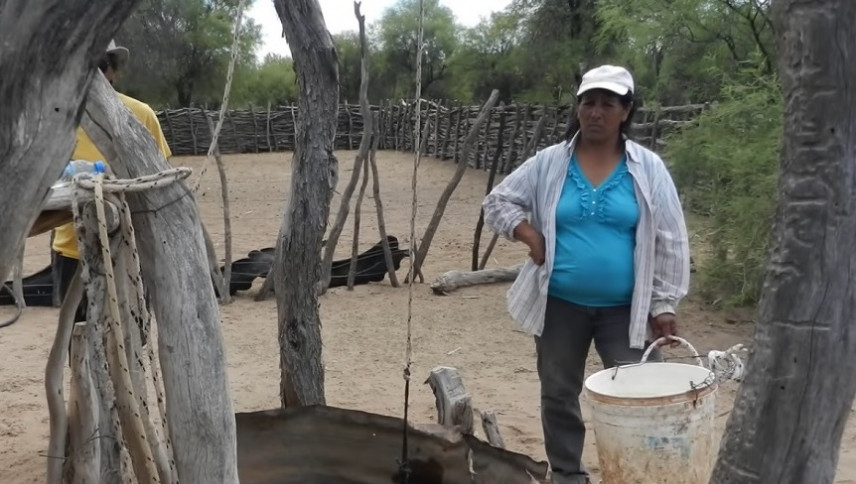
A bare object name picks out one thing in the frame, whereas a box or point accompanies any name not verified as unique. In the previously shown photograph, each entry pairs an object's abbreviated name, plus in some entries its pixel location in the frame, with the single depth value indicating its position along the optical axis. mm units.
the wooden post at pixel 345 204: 7734
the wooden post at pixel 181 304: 2064
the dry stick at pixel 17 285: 5395
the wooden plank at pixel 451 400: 3619
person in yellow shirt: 3529
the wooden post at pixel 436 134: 20425
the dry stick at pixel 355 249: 7980
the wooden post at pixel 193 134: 25047
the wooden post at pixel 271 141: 25906
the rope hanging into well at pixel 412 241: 2889
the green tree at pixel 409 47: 35812
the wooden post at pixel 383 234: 8164
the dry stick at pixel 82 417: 3051
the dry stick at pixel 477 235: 8516
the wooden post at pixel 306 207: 3631
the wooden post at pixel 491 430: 3873
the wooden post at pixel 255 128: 26359
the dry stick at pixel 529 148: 8523
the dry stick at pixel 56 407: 3066
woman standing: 3061
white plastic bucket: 2789
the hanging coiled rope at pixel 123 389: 1934
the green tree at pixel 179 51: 26766
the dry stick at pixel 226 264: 7492
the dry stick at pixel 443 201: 8211
